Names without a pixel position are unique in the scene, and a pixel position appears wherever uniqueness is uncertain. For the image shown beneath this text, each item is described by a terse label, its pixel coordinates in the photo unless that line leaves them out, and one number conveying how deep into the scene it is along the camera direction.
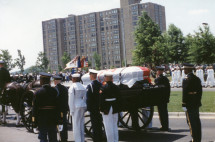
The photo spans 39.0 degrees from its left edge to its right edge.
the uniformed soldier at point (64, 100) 8.50
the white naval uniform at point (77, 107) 8.02
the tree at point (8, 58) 67.94
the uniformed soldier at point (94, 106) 7.96
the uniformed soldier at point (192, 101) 7.37
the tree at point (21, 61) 91.28
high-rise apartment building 149.62
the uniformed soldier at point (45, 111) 6.32
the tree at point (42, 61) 105.06
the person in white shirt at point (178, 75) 26.57
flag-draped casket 9.34
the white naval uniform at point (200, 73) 25.65
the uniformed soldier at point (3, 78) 12.34
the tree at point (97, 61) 129.25
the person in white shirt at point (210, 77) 24.52
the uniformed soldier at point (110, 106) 7.45
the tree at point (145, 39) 50.22
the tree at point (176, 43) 61.94
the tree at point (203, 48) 36.22
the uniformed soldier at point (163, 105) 9.56
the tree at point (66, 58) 117.75
